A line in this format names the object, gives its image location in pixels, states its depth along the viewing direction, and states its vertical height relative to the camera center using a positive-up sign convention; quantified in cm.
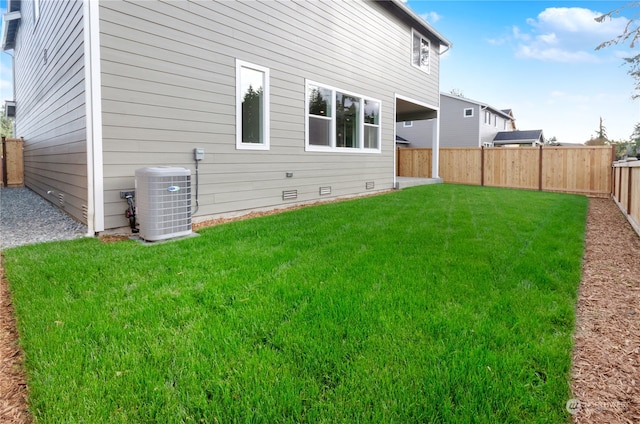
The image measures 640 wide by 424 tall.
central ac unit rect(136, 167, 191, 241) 418 -15
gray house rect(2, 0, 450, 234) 450 +154
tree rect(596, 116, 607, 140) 4569 +737
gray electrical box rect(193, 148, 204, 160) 535 +52
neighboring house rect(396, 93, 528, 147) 2392 +440
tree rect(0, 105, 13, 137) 3086 +535
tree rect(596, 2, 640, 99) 370 +171
